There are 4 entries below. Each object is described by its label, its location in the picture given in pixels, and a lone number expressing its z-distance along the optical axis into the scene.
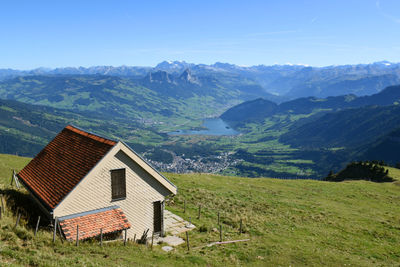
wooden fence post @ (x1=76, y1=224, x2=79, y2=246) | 16.70
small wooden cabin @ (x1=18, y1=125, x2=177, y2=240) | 18.56
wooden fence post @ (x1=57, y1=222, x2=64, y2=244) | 16.90
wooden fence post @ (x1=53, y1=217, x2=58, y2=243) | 16.20
